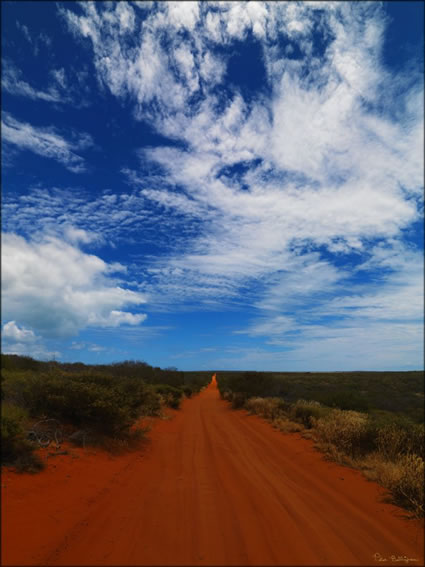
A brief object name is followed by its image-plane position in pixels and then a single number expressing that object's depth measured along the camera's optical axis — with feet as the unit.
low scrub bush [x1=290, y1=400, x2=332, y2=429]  45.72
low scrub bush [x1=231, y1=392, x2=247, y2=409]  74.84
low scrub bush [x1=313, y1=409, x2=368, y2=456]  32.68
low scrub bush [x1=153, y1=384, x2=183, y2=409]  70.33
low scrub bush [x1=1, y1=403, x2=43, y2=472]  19.08
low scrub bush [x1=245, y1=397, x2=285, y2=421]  55.94
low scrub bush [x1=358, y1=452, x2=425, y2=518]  20.51
